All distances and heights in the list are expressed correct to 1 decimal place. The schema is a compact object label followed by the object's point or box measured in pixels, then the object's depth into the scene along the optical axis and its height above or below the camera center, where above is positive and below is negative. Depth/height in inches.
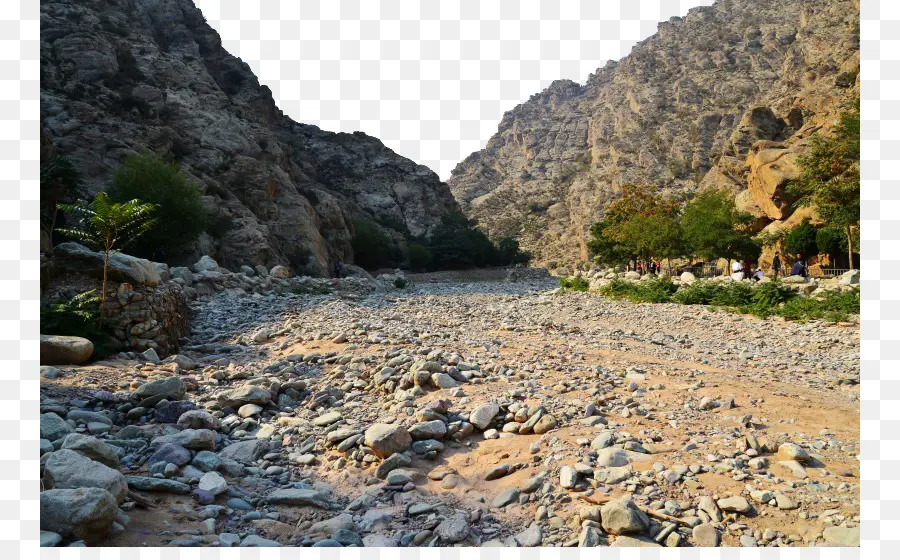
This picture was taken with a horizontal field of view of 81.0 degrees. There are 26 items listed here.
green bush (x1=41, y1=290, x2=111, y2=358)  358.0 -30.6
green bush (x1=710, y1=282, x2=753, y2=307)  629.9 -21.8
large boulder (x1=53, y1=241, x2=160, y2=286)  428.1 +11.4
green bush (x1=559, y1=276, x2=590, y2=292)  1079.2 -14.5
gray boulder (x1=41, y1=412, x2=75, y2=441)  191.0 -56.3
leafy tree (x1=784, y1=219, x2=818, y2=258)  1305.4 +94.5
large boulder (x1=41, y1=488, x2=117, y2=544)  115.2 -52.6
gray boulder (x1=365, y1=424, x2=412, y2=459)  185.3 -58.0
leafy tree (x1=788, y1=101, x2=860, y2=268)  762.2 +157.9
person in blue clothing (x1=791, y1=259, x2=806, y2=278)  816.3 +15.2
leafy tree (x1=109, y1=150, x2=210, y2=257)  1082.1 +169.3
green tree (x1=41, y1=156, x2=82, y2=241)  896.9 +158.6
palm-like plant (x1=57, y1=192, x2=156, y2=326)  388.2 +43.3
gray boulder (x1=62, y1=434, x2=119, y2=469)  160.7 -53.4
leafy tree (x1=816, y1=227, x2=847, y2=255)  1181.7 +85.7
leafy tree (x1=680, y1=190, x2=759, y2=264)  1184.8 +105.4
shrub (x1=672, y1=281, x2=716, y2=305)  689.6 -22.9
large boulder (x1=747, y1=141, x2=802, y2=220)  1498.5 +296.6
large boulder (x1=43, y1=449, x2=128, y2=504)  135.2 -52.2
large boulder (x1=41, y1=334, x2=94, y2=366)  313.9 -45.2
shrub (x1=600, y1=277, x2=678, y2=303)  765.3 -20.0
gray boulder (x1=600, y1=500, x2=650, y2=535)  125.2 -58.0
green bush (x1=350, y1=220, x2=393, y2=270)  2198.6 +125.2
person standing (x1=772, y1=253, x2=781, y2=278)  1139.8 +30.7
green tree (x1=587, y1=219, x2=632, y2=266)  1655.8 +100.4
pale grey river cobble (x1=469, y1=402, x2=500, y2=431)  201.3 -53.2
